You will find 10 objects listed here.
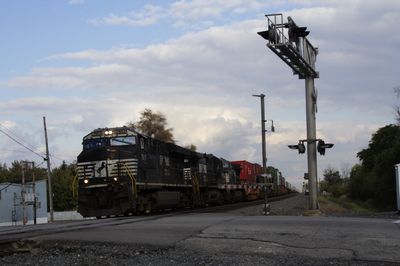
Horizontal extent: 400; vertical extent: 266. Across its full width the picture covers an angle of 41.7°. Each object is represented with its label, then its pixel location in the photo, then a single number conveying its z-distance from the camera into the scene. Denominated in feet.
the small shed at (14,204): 206.19
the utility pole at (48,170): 160.76
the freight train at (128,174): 81.25
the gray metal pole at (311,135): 93.04
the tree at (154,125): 299.99
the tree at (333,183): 460.42
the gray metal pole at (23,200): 178.57
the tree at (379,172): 224.94
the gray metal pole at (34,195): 186.60
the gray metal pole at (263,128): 96.02
